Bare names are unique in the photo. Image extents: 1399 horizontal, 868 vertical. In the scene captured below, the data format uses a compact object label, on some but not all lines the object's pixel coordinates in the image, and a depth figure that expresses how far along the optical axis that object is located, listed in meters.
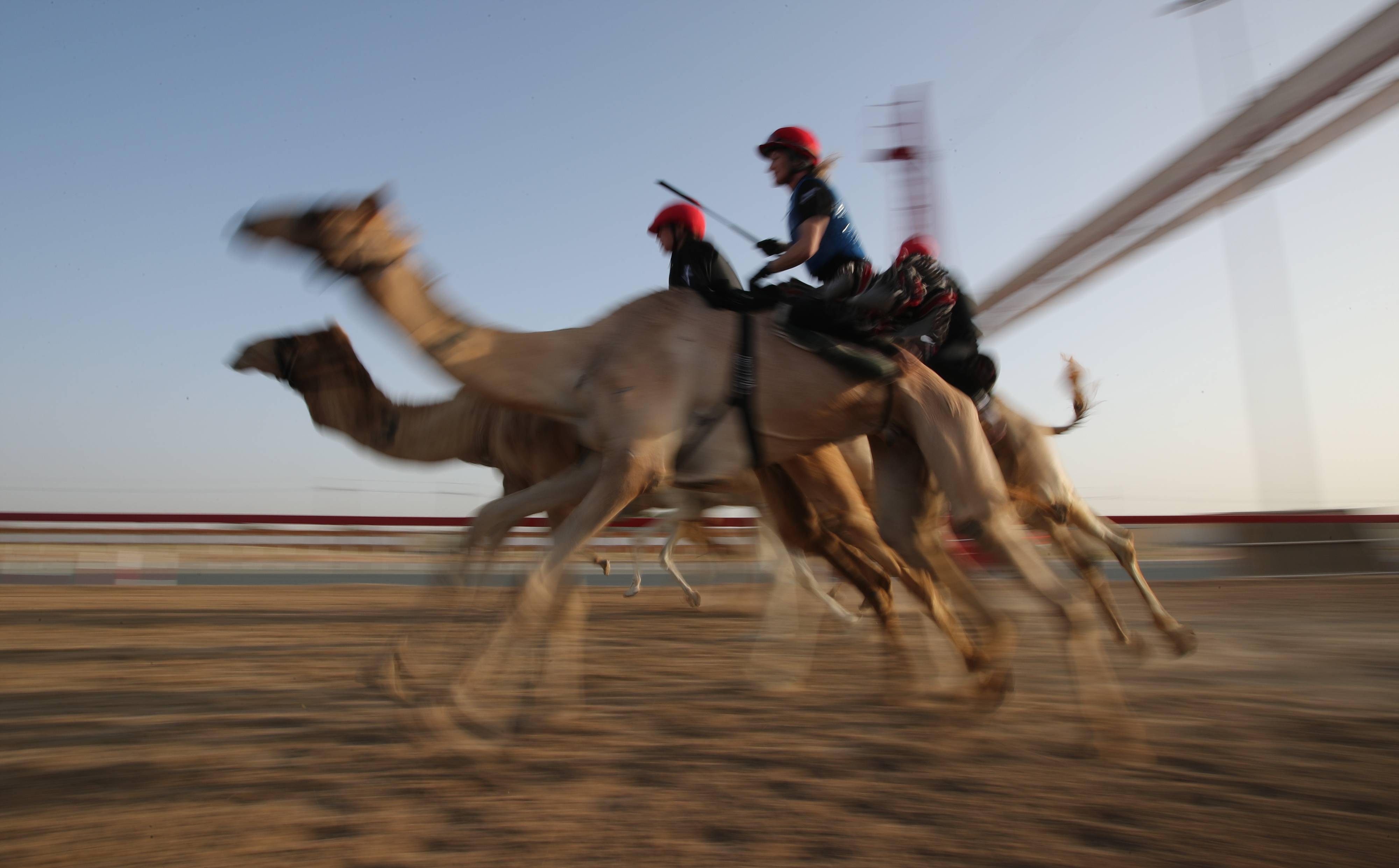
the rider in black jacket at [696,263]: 4.28
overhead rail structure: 11.68
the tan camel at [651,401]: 3.59
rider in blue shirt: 4.12
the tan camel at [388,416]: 5.12
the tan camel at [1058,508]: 6.01
